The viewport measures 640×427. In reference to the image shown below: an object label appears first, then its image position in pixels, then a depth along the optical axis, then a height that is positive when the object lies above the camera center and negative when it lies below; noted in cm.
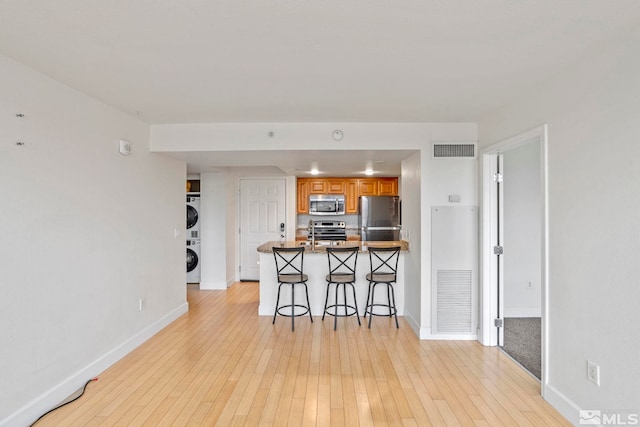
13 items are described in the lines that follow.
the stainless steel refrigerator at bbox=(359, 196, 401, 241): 694 -4
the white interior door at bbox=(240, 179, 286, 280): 679 +4
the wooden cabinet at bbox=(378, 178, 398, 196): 724 +62
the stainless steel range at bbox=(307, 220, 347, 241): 721 -32
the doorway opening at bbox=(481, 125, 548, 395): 291 -37
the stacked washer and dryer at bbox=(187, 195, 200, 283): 645 -30
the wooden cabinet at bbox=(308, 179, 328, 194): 730 +62
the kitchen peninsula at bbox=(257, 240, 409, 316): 466 -89
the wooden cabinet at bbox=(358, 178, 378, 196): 729 +62
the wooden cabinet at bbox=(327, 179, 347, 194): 729 +62
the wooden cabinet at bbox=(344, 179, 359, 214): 729 +43
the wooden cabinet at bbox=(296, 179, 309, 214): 730 +45
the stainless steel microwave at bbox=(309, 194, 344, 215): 722 +24
